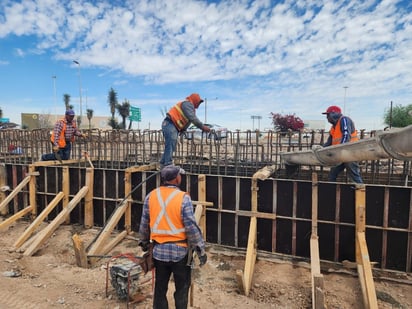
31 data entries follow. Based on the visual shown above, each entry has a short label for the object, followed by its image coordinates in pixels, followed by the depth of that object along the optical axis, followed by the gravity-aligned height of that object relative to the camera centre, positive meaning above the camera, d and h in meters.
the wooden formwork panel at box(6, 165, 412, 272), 4.89 -1.45
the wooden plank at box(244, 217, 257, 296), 4.40 -2.00
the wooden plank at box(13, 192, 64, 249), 6.05 -1.93
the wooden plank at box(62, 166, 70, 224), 7.19 -1.14
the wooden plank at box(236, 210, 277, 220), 5.46 -1.46
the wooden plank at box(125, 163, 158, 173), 6.41 -0.70
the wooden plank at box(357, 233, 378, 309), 3.74 -1.91
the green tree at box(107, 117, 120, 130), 49.22 +2.75
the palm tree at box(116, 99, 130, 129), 49.81 +5.06
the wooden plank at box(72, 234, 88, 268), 4.93 -2.05
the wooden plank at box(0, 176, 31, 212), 7.16 -1.31
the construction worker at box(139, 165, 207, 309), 3.03 -1.03
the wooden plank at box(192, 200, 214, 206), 5.80 -1.31
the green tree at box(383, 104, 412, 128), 32.22 +2.93
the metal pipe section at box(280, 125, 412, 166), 2.52 -0.12
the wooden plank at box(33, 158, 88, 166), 7.54 -0.67
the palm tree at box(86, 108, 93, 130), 54.24 +5.10
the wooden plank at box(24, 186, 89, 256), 5.72 -1.90
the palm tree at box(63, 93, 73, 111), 59.41 +8.23
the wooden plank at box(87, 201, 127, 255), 5.38 -1.86
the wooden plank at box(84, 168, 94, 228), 6.91 -1.54
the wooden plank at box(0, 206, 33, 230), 6.65 -1.93
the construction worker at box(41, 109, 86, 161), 7.93 +0.06
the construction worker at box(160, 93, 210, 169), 5.59 +0.34
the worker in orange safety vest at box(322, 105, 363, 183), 5.26 +0.12
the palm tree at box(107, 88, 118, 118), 50.25 +6.79
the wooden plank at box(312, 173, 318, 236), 4.99 -1.16
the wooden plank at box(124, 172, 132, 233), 6.45 -1.50
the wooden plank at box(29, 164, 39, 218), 7.48 -1.40
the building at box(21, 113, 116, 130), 45.94 +3.01
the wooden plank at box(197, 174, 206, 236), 5.82 -1.07
